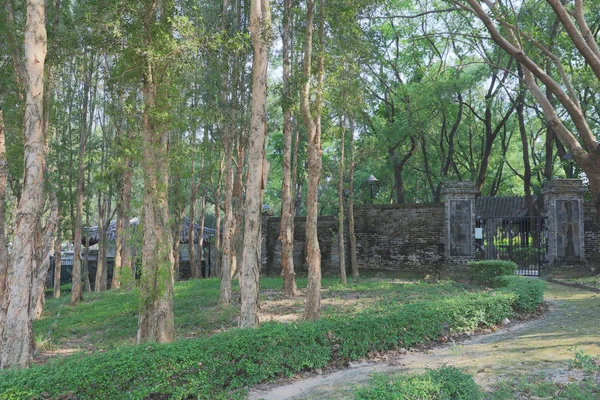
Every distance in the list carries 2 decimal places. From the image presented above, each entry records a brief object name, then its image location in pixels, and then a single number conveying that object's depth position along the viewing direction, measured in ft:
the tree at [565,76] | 19.75
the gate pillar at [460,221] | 52.70
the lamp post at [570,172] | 71.02
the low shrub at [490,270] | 42.60
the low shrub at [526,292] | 30.96
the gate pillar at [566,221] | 50.70
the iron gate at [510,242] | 53.62
